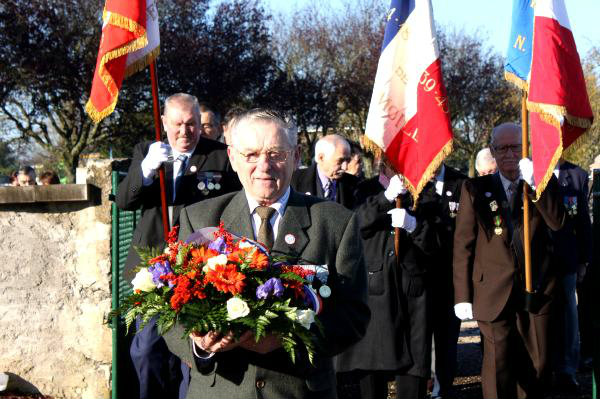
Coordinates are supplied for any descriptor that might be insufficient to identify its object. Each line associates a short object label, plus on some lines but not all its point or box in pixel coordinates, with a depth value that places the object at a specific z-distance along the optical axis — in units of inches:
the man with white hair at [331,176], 282.2
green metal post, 258.8
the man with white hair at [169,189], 217.9
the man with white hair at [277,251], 118.7
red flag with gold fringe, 215.8
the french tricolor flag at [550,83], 245.4
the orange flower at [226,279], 108.7
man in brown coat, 242.1
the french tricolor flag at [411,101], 255.9
